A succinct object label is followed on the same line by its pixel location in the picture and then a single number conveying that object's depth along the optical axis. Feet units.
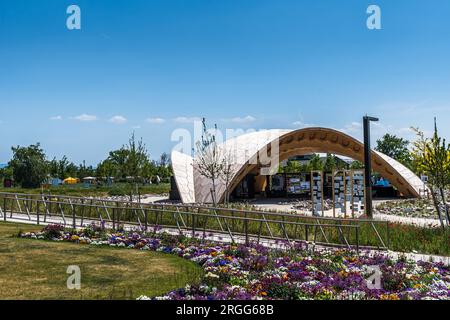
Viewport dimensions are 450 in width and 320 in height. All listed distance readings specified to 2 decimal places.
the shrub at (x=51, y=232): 37.24
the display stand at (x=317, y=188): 65.47
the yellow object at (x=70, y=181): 193.34
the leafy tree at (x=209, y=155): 79.40
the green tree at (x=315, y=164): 190.80
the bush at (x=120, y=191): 118.52
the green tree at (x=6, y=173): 189.93
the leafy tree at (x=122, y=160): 76.06
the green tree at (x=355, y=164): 216.82
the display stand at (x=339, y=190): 67.21
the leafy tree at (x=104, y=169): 202.65
